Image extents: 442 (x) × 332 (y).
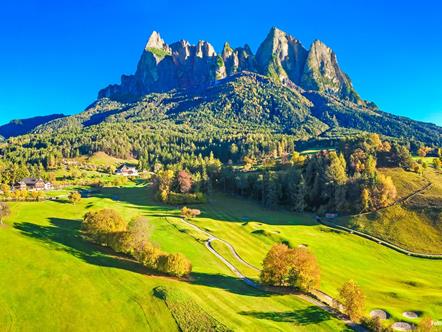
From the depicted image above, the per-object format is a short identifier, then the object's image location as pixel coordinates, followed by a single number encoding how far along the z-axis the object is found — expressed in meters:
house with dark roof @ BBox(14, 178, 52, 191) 188.62
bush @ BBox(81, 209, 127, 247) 89.38
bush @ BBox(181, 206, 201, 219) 131.38
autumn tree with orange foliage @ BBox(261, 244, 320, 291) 71.25
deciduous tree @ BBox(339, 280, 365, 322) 61.38
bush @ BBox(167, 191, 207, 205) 161.75
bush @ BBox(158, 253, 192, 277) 75.31
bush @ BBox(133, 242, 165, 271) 78.06
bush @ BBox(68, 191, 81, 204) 143.46
